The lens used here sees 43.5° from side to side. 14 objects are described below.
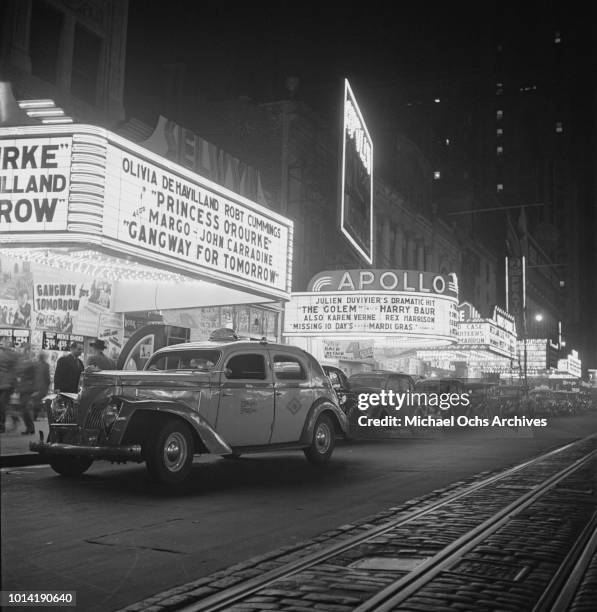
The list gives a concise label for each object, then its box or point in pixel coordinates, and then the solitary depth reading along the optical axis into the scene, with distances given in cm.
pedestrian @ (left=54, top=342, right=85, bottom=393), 1470
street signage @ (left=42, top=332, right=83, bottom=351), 1744
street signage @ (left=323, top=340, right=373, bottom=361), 3244
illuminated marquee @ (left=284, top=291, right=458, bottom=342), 2727
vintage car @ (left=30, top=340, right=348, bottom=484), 911
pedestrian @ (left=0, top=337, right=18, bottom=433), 1303
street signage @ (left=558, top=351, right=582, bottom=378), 10581
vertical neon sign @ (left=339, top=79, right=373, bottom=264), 2720
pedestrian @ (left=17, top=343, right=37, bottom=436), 1357
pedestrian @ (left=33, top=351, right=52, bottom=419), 1384
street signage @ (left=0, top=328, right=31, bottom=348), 1647
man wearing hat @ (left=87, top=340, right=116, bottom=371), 1409
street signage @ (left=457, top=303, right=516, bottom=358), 3769
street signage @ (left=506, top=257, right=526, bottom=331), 7244
